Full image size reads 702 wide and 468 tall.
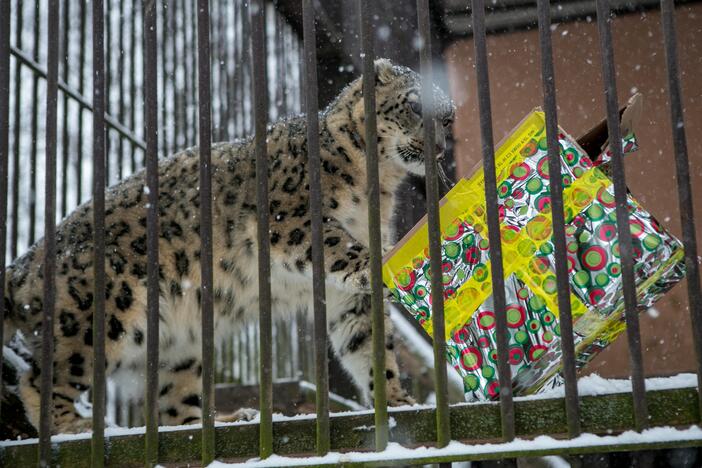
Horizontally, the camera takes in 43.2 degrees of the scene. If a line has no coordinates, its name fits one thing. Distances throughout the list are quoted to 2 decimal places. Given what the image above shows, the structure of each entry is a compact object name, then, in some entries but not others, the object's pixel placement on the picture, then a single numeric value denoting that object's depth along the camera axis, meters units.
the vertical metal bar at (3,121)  2.94
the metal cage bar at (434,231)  2.54
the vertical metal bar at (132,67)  5.83
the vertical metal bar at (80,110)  5.40
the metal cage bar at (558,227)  2.47
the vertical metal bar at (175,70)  5.94
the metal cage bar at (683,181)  2.46
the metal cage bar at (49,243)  2.79
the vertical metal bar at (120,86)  5.75
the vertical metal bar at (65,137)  5.35
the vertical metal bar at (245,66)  6.26
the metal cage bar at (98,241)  2.73
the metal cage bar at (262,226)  2.64
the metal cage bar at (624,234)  2.46
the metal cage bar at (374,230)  2.59
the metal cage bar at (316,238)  2.61
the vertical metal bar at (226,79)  6.17
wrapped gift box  2.65
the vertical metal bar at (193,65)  6.07
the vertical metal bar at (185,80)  6.00
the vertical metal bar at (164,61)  5.85
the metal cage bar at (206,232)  2.66
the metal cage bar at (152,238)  2.71
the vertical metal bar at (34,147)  5.08
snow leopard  4.03
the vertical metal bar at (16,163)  4.93
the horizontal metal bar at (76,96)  5.23
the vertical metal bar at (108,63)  5.69
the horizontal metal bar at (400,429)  2.51
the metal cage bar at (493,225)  2.51
